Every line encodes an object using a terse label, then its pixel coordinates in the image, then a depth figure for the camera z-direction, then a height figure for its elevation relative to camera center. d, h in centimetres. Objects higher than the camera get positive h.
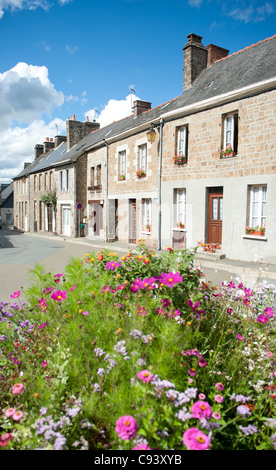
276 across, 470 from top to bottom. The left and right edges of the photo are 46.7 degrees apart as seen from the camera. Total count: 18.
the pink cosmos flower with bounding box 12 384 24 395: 164 -92
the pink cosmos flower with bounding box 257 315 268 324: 272 -91
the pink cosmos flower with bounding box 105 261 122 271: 320 -54
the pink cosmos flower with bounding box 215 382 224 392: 183 -101
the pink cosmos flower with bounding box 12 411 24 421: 151 -97
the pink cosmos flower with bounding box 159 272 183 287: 263 -55
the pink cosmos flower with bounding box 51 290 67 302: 250 -67
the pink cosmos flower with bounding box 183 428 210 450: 131 -96
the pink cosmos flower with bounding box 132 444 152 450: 143 -106
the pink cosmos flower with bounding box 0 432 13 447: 146 -106
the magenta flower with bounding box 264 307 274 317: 292 -90
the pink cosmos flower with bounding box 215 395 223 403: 171 -101
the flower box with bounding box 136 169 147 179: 1548 +189
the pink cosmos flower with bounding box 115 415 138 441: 137 -94
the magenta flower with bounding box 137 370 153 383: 160 -83
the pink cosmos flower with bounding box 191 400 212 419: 152 -96
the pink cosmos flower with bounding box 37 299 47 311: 267 -78
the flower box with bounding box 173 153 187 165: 1303 +219
